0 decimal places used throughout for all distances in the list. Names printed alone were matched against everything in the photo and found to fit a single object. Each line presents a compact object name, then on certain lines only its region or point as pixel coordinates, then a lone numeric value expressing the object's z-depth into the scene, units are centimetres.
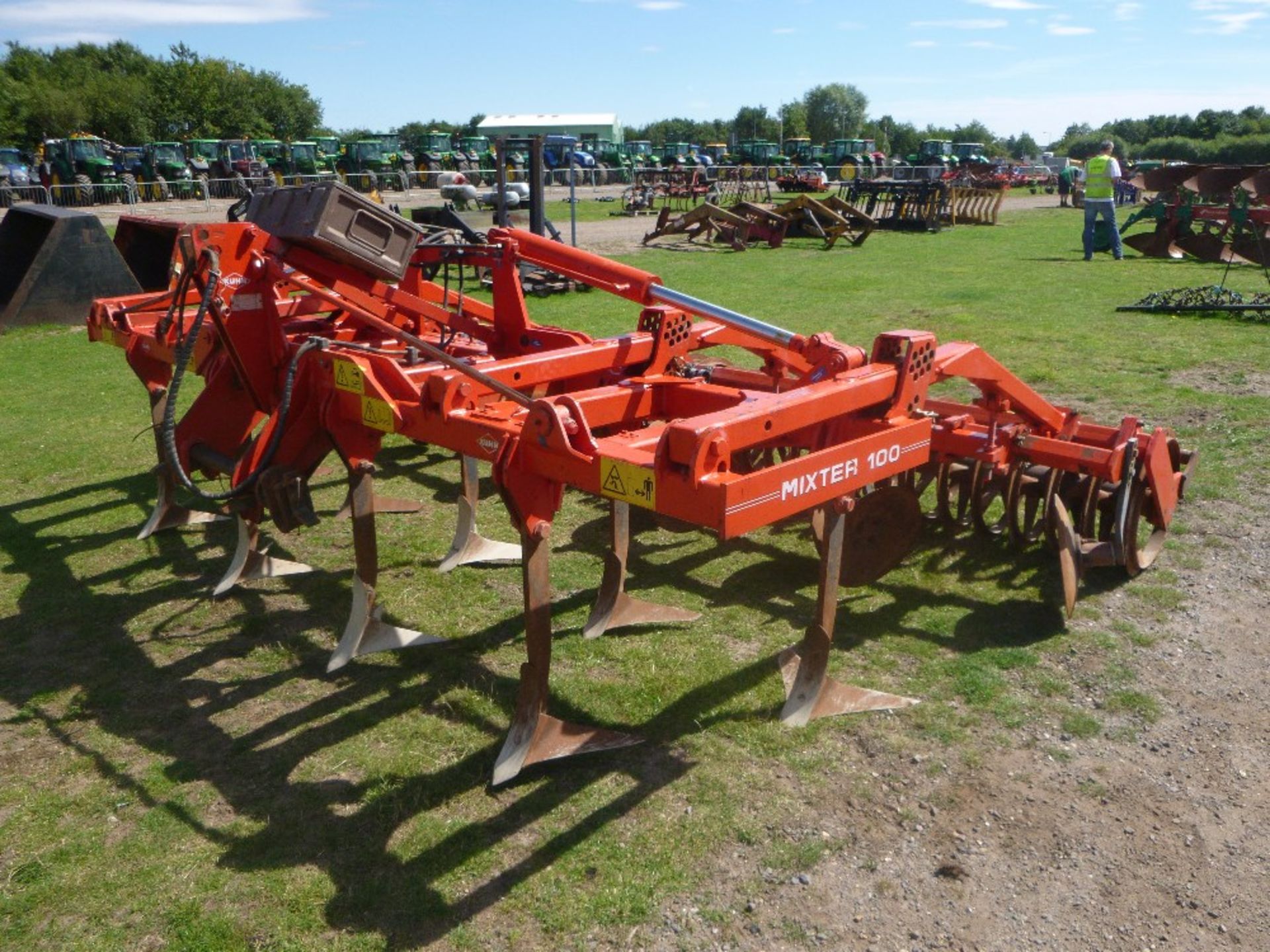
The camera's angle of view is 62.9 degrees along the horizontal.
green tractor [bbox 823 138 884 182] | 4247
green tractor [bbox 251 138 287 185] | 3578
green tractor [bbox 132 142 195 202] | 3231
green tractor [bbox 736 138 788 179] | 4625
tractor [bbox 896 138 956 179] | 3924
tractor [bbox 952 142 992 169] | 4234
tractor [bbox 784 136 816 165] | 4719
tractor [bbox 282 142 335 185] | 3528
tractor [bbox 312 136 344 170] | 3933
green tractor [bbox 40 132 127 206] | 2934
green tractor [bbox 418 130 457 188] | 3753
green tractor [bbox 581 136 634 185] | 4181
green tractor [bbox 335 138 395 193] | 3666
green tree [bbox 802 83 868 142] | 10725
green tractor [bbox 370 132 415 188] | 3659
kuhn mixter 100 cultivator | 327
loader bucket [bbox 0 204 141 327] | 1045
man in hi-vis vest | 1636
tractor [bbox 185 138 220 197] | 3497
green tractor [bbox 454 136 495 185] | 3653
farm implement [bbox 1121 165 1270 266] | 1619
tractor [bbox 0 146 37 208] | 2709
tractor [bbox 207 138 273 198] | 3070
